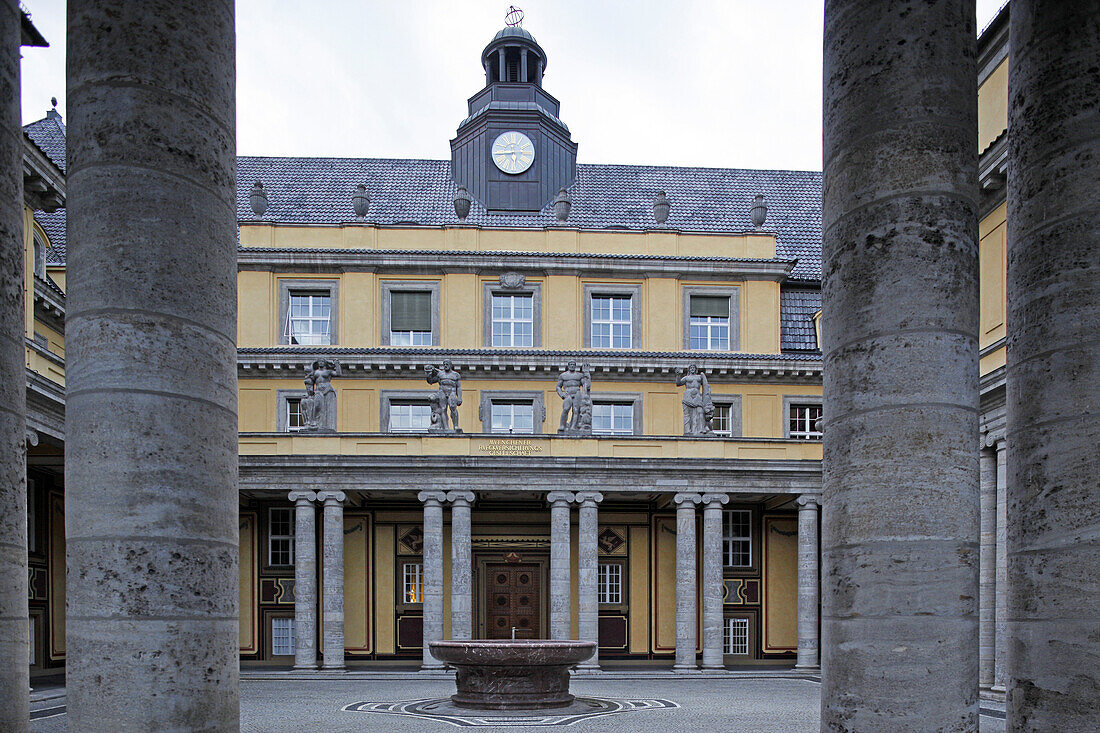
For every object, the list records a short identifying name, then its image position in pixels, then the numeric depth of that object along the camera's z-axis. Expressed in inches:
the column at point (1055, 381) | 248.1
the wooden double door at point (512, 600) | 1526.8
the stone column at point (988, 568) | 990.4
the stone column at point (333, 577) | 1316.4
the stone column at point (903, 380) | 228.7
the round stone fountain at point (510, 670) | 813.9
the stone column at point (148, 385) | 215.2
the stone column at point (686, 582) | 1334.9
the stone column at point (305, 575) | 1316.4
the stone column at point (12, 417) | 252.4
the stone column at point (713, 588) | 1343.5
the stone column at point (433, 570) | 1314.0
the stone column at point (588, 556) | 1327.5
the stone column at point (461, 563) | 1310.3
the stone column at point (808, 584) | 1344.7
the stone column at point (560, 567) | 1314.0
